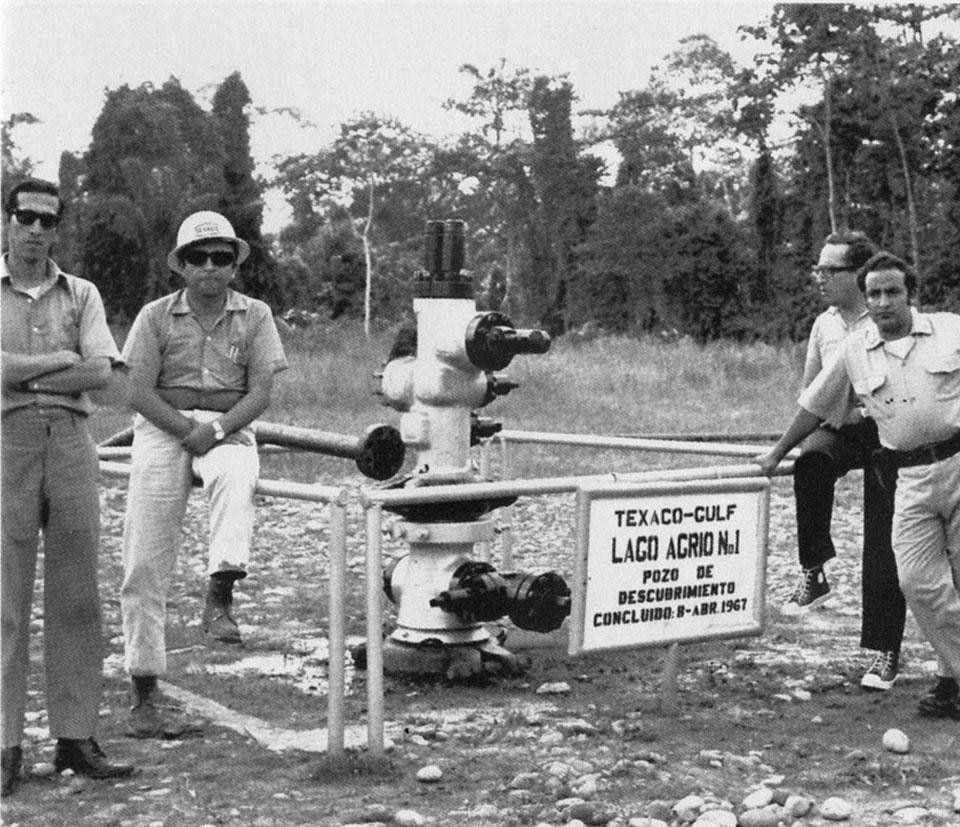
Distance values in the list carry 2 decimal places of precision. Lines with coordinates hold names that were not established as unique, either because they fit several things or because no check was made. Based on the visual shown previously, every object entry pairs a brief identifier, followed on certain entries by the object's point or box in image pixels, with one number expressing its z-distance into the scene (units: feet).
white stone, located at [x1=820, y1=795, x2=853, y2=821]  16.10
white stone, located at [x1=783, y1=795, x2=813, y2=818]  16.15
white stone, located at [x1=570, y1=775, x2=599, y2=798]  16.70
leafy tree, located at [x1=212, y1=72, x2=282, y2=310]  140.67
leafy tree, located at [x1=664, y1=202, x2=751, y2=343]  152.66
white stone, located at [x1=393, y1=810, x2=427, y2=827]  15.70
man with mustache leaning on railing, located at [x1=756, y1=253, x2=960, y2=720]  20.12
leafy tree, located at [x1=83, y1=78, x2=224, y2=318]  131.54
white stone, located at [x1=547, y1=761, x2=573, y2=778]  17.39
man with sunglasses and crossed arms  16.51
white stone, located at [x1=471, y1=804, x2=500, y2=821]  16.05
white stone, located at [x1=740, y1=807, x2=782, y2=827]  15.70
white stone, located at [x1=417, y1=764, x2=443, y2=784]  17.37
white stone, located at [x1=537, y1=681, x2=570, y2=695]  22.09
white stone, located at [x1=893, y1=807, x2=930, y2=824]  16.08
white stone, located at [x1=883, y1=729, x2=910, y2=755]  18.90
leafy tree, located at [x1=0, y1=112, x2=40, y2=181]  121.39
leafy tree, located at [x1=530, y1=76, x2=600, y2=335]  159.43
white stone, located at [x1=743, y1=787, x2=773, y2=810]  16.35
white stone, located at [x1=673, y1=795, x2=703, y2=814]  16.15
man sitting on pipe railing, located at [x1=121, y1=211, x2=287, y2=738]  19.54
